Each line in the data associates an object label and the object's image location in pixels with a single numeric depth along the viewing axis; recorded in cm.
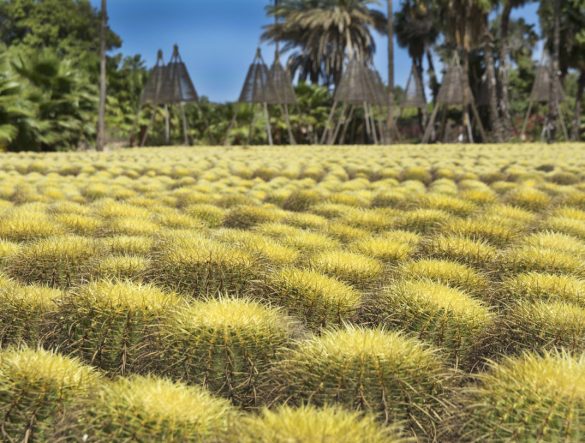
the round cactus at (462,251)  384
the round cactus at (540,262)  353
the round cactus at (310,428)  153
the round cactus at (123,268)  330
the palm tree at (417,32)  3725
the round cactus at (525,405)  176
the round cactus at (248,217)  520
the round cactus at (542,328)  253
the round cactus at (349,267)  342
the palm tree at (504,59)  2576
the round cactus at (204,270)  320
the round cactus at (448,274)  328
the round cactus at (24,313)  271
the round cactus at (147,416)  171
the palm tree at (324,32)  3641
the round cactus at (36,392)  194
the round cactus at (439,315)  266
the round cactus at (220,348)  226
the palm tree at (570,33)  3048
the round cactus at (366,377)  203
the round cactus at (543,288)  300
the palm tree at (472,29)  2486
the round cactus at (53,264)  340
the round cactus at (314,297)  288
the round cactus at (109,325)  250
